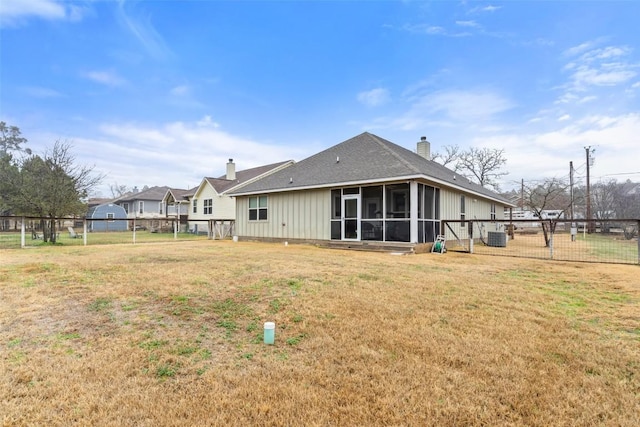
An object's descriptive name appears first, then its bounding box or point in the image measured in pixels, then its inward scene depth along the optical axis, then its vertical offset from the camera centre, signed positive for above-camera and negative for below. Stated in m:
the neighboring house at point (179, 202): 27.53 +1.50
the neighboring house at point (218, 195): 22.47 +1.82
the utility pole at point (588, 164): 24.05 +4.14
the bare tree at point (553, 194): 27.61 +2.21
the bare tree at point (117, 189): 55.97 +5.49
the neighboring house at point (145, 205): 31.78 +1.42
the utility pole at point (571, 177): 24.40 +3.28
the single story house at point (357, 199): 10.70 +0.77
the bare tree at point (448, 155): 32.59 +6.63
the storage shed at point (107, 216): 27.52 +0.29
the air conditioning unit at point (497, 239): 13.86 -1.00
